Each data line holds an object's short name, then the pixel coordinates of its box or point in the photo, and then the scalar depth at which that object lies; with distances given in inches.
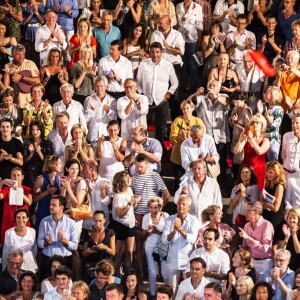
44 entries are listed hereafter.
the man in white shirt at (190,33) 820.0
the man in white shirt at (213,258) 662.5
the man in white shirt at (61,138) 729.6
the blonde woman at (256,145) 714.8
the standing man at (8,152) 716.0
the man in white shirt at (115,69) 778.2
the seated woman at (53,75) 772.0
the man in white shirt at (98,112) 753.6
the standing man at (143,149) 722.2
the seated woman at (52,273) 662.5
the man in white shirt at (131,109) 747.4
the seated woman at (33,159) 722.2
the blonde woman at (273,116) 734.5
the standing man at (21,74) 767.1
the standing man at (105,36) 812.0
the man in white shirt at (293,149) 719.7
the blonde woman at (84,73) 775.1
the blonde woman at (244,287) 643.5
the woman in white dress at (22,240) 681.0
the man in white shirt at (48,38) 799.7
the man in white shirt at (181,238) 673.0
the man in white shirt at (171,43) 802.2
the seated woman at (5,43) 798.5
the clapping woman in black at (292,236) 666.8
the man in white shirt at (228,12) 829.8
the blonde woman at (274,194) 694.5
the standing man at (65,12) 822.5
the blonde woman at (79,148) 714.8
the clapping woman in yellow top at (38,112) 743.7
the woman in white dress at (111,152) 724.0
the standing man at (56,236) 681.6
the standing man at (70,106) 745.6
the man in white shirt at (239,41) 808.9
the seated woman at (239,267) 652.7
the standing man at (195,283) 651.5
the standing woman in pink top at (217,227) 674.8
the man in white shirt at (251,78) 780.6
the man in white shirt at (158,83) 773.9
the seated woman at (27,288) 657.6
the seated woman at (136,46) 800.9
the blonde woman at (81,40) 787.4
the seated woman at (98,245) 679.1
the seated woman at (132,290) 655.1
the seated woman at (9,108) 745.6
